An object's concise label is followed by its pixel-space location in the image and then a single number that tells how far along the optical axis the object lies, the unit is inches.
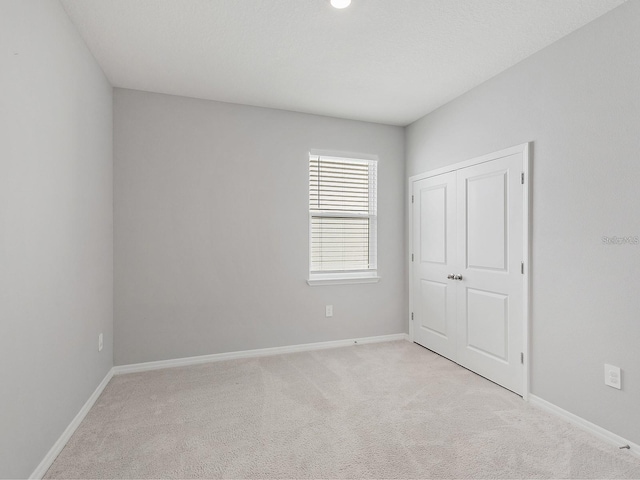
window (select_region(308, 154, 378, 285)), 152.8
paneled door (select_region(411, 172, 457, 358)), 136.1
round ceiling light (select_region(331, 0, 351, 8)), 78.1
